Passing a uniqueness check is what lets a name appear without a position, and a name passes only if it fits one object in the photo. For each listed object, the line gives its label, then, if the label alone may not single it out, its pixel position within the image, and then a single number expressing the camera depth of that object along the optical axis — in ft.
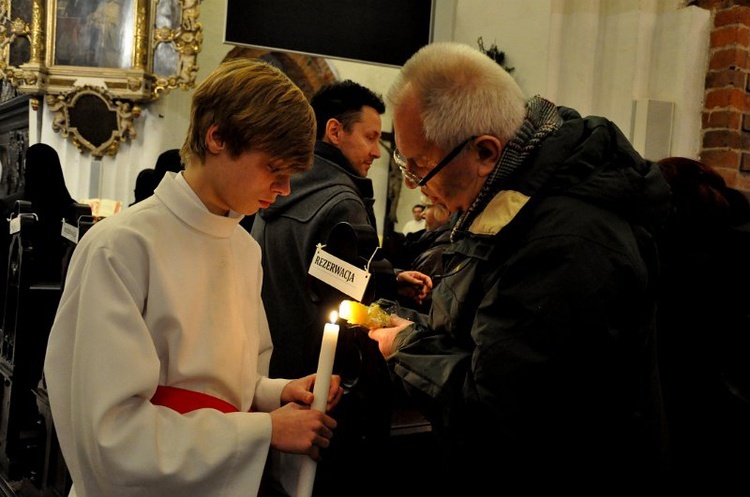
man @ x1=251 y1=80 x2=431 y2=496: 5.67
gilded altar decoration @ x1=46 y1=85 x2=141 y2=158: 25.91
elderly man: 4.38
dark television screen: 14.60
